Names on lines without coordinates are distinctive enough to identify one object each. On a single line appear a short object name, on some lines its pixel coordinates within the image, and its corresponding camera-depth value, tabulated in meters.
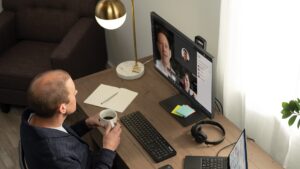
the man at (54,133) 1.77
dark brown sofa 3.01
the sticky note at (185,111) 2.17
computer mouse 1.87
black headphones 1.99
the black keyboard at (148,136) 1.96
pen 2.32
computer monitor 1.93
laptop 1.70
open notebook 2.29
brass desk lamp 2.23
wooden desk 1.93
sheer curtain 1.79
